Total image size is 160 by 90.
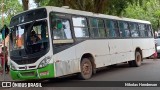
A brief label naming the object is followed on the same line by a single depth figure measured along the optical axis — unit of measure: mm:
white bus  12086
